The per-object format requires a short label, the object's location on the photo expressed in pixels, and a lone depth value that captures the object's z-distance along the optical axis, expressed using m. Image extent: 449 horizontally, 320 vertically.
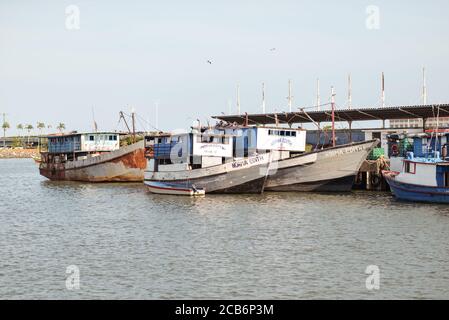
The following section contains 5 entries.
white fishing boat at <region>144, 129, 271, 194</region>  45.88
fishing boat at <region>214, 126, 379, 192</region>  48.31
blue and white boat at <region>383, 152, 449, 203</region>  40.47
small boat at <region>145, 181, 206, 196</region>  46.19
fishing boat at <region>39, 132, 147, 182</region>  62.16
